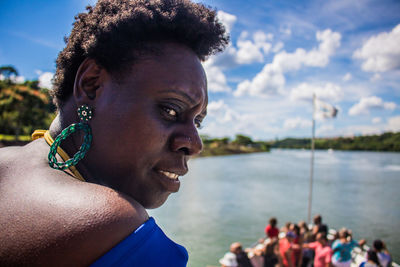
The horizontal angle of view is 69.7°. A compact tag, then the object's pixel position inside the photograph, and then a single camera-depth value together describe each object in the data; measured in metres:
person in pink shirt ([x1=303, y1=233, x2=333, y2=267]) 6.70
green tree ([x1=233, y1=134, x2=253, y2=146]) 128.24
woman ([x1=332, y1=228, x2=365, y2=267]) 6.66
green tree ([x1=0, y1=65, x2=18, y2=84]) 40.12
